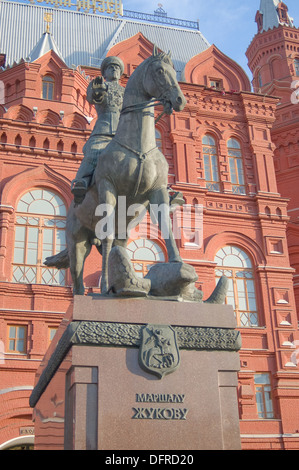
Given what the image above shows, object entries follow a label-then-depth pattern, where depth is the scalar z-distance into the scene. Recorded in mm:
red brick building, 17531
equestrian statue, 5621
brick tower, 24875
